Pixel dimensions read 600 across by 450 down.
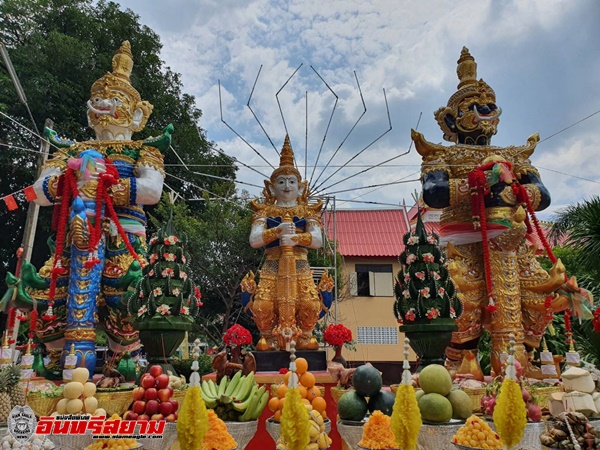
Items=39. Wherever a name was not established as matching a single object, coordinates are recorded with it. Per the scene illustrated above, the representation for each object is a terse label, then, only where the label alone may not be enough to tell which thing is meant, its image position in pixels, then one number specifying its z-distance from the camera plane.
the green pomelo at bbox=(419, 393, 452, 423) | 3.03
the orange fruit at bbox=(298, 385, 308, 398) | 3.47
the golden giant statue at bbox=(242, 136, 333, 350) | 6.08
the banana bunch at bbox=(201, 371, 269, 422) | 3.30
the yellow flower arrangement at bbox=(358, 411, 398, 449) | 2.79
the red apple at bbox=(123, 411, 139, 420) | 3.51
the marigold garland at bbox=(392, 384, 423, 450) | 2.51
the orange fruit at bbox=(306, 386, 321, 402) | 3.64
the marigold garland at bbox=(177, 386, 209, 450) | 2.58
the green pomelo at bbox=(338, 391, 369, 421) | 3.25
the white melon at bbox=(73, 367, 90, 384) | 3.86
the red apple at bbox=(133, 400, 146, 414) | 3.56
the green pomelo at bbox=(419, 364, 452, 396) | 3.17
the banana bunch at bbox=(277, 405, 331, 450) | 3.01
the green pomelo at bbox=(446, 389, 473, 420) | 3.21
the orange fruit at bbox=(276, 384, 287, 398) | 3.55
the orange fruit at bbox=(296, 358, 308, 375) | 3.75
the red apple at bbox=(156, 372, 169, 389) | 3.71
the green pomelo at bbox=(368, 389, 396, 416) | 3.30
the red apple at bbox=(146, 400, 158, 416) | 3.54
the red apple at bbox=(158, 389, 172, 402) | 3.61
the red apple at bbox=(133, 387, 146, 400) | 3.64
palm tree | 7.34
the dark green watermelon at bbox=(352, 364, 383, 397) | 3.32
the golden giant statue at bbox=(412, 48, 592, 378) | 5.54
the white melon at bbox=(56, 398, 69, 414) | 3.67
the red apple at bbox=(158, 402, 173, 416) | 3.55
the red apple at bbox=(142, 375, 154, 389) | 3.69
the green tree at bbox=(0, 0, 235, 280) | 13.51
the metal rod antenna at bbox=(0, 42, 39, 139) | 7.84
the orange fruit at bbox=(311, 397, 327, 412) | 3.54
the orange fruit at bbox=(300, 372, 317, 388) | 3.66
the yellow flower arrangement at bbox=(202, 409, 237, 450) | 2.90
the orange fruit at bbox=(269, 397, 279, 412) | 3.43
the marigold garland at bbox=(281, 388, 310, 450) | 2.59
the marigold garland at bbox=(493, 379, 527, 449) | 2.57
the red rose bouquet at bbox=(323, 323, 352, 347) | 6.41
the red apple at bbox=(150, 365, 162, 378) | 3.74
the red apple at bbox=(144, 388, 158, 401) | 3.61
